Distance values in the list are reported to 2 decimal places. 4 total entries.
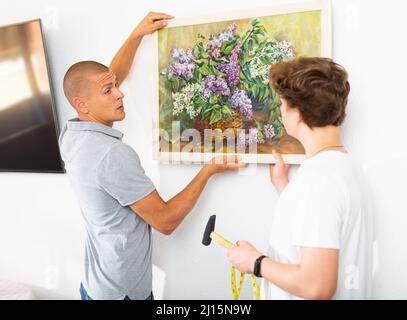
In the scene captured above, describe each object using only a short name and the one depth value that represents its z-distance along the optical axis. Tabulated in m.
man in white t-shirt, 0.93
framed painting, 1.36
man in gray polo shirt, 1.32
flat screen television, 1.80
